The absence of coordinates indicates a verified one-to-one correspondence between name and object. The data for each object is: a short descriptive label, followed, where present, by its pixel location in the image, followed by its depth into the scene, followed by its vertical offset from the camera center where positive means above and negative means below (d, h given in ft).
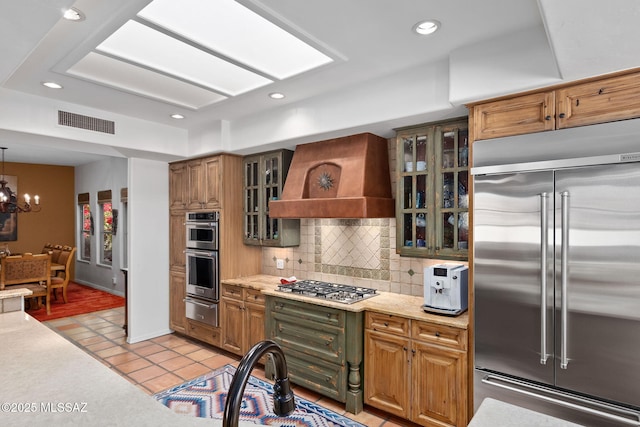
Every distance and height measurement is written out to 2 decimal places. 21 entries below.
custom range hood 10.44 +0.92
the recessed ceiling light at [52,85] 9.83 +3.49
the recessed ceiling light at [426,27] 6.97 +3.60
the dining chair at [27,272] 18.63 -3.15
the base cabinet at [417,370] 8.25 -3.86
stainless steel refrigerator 6.37 -1.20
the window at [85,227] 26.50 -1.05
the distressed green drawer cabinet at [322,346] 9.73 -3.83
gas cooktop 10.43 -2.47
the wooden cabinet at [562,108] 6.46 +1.99
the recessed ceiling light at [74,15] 6.40 +3.55
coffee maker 8.66 -1.92
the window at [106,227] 24.61 -1.01
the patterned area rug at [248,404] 9.40 -5.38
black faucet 2.57 -1.36
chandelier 21.34 +0.64
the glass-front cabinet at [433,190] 9.07 +0.53
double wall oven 13.99 -2.19
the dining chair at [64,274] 21.07 -3.77
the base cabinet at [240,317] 12.58 -3.81
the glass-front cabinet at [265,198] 13.37 +0.50
